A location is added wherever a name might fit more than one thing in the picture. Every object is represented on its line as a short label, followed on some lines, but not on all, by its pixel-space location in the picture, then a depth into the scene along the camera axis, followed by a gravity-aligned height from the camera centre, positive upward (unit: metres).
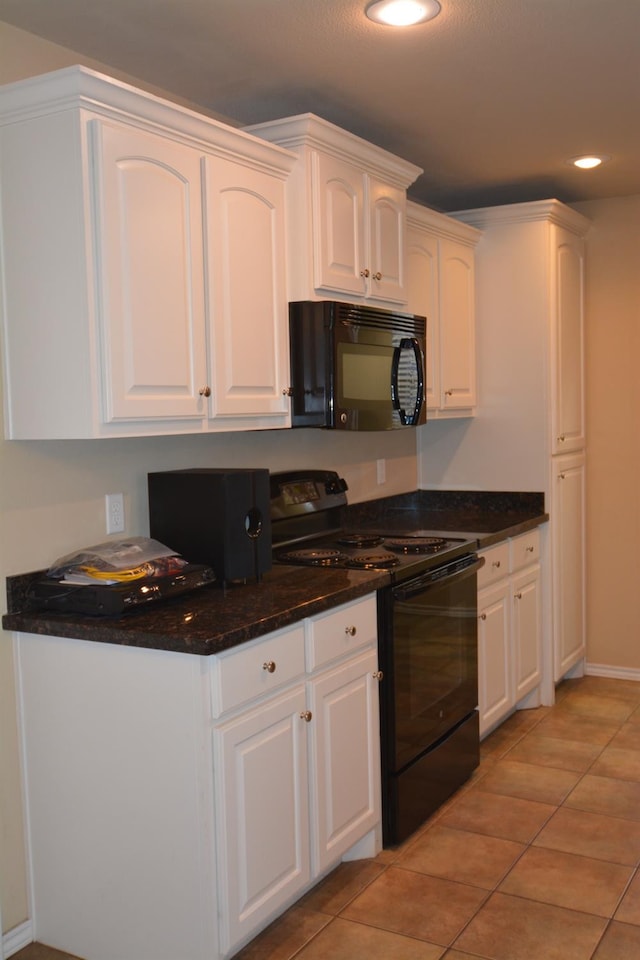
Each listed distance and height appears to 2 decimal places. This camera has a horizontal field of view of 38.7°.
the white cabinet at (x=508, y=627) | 3.65 -0.90
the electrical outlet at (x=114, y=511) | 2.63 -0.25
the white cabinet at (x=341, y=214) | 2.88 +0.70
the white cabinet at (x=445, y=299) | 3.80 +0.52
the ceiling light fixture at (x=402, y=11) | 2.31 +1.05
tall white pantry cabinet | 4.18 +0.20
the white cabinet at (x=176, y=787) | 2.12 -0.90
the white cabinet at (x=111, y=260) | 2.18 +0.42
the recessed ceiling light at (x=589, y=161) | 3.79 +1.06
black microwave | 2.91 +0.18
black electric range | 2.85 -0.72
